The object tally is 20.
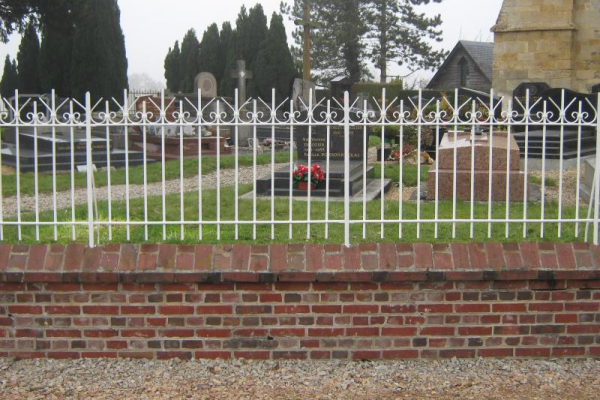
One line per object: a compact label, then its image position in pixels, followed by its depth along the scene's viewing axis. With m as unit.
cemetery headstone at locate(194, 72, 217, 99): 24.61
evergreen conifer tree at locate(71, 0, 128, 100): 29.41
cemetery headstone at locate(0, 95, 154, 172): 14.16
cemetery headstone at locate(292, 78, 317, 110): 18.52
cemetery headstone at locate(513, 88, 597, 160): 13.12
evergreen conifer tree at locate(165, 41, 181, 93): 44.62
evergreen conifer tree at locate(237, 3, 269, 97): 38.34
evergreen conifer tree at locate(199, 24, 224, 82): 41.19
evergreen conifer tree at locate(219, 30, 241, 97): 37.78
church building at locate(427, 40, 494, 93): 39.53
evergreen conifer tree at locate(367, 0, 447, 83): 40.06
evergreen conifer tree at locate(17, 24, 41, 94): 31.92
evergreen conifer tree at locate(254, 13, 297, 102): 36.34
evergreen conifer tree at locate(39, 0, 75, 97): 29.80
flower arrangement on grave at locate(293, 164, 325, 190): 9.23
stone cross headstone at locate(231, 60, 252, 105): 21.82
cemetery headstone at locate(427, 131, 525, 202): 8.80
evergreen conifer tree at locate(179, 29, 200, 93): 41.94
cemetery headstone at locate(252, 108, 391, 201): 9.55
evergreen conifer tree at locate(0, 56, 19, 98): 33.28
